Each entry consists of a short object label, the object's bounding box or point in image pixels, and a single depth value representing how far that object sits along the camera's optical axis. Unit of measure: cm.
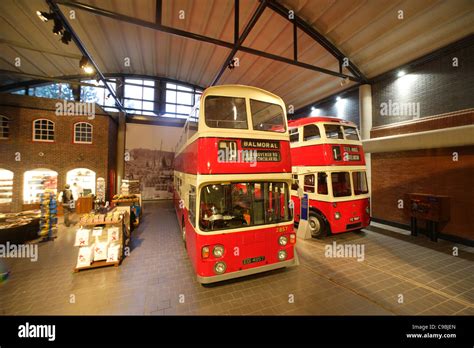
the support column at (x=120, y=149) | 1340
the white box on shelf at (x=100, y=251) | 465
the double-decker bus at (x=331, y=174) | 641
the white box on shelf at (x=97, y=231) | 464
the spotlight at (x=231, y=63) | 849
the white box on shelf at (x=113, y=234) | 479
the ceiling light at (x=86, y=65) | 654
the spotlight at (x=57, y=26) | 522
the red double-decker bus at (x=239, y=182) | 358
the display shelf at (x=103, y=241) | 458
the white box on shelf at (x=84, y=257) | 446
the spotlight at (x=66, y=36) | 559
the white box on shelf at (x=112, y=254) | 470
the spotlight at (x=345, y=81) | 840
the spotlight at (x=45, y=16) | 494
